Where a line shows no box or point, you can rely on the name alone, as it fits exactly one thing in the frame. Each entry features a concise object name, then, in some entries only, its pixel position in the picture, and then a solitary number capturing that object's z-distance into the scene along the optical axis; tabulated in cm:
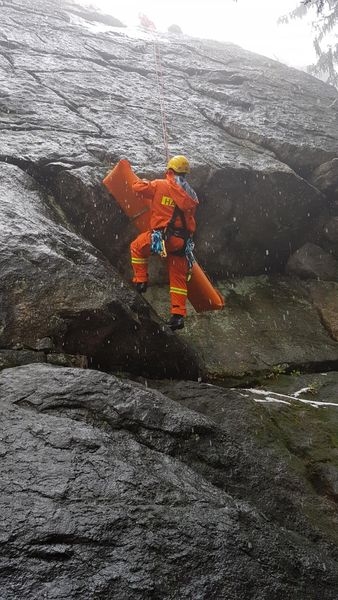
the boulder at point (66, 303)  457
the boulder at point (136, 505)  252
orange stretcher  645
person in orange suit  602
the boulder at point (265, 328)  677
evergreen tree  1655
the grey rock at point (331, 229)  898
